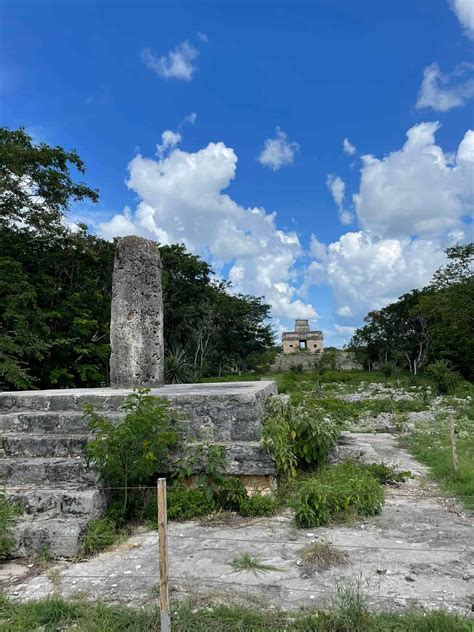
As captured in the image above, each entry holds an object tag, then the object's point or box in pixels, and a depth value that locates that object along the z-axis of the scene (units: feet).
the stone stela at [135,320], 21.81
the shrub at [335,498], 13.98
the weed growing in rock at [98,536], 12.37
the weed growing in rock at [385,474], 18.89
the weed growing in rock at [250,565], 10.93
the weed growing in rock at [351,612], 8.18
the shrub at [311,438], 18.03
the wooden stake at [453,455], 20.12
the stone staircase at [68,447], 12.66
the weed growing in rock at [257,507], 14.80
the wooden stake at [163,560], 7.84
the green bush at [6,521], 11.89
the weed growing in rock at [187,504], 14.60
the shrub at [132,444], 13.99
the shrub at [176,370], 63.46
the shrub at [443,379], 64.90
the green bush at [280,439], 16.12
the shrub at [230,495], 15.20
